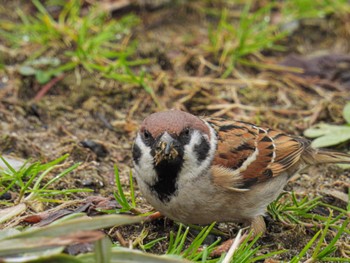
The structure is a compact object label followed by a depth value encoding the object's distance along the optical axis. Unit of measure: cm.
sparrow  670
